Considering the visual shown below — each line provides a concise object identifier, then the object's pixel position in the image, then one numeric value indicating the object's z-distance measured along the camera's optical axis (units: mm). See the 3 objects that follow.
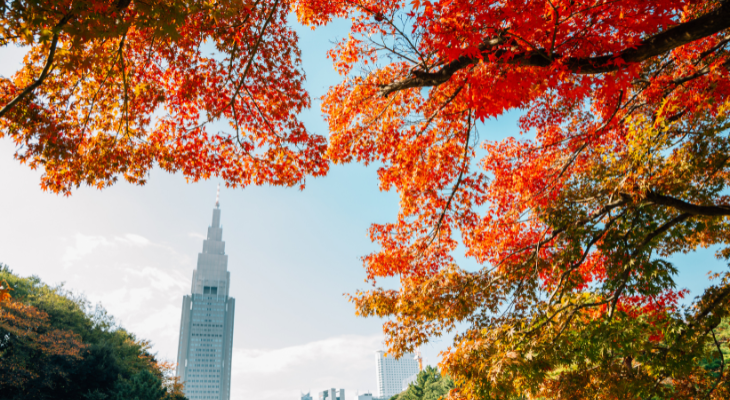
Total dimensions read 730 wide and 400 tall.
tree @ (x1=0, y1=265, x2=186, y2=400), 19219
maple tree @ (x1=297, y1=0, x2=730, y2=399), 4586
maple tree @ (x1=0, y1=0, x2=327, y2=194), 5341
